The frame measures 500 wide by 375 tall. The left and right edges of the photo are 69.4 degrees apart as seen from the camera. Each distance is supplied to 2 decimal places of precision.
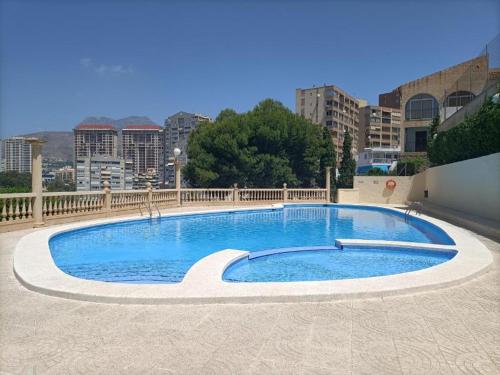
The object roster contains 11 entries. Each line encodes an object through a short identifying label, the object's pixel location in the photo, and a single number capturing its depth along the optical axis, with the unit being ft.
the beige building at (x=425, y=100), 91.35
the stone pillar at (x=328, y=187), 78.11
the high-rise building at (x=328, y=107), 269.23
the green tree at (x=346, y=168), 97.30
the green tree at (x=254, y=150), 78.79
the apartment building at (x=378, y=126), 291.79
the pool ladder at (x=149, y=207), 52.72
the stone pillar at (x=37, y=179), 34.71
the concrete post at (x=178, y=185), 62.90
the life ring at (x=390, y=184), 78.59
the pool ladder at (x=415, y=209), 51.83
